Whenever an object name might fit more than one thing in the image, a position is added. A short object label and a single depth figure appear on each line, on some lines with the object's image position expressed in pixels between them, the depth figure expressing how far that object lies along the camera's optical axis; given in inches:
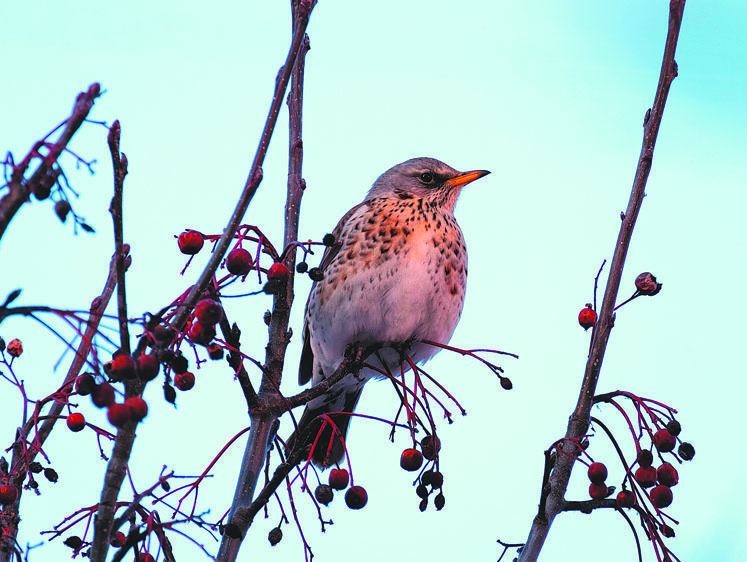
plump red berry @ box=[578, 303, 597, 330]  206.4
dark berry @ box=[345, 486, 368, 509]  187.9
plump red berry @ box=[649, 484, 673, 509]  188.7
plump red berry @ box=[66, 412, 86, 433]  186.5
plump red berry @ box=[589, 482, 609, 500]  190.5
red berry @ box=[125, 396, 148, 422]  121.1
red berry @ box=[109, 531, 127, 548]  177.0
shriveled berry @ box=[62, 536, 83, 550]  174.7
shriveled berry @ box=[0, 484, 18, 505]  171.9
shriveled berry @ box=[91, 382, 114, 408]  120.3
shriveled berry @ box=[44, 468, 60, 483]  201.0
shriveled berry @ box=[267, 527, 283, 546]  207.2
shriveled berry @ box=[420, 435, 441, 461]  207.0
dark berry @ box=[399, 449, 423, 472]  196.1
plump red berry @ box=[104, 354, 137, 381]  118.7
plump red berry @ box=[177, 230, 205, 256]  182.7
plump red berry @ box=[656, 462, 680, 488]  189.5
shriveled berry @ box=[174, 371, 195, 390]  180.1
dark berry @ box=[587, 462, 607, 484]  189.3
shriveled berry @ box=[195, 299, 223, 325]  148.4
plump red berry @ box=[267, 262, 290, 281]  189.3
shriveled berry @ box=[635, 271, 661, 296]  194.5
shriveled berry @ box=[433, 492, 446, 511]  206.2
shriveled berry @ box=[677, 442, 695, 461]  196.1
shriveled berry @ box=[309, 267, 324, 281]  200.4
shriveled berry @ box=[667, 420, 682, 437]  193.8
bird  287.4
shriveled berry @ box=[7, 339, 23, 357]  197.8
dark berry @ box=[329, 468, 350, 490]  190.1
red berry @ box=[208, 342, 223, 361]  163.0
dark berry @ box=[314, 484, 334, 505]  187.0
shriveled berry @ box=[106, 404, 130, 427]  119.3
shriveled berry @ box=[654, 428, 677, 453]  189.9
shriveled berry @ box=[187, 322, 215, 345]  153.1
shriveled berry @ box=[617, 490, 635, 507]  182.9
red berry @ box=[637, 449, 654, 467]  187.9
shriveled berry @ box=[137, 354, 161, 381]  123.4
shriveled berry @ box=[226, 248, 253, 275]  174.4
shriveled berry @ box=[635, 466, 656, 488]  185.3
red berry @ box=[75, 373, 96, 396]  148.7
